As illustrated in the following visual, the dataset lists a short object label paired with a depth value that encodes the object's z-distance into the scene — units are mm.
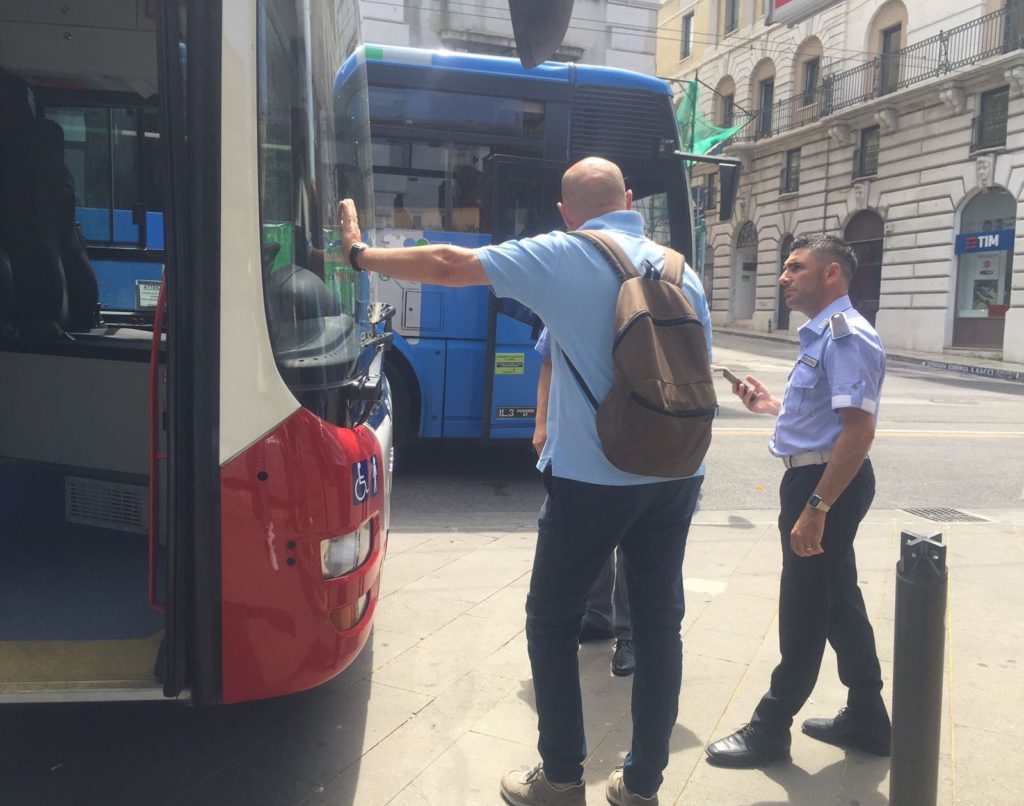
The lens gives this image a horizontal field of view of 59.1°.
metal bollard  2148
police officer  2838
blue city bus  7273
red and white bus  2299
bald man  2467
